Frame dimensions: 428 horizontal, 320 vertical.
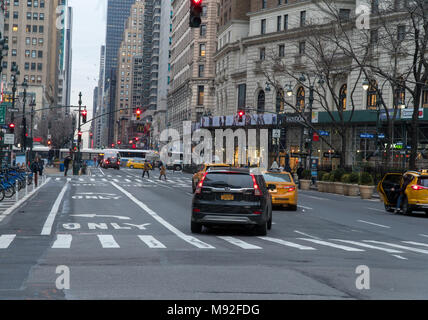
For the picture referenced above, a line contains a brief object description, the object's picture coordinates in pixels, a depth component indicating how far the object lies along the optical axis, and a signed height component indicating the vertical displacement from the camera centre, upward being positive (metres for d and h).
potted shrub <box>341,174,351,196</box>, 44.13 -1.61
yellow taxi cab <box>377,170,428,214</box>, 26.23 -1.34
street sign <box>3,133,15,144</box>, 38.88 +0.66
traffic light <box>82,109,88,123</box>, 54.12 +3.03
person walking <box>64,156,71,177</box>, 62.72 -1.16
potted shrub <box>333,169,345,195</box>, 45.44 -1.49
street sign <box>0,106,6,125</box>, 35.00 +1.87
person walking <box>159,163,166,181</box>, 57.33 -1.42
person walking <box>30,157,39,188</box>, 40.43 -1.19
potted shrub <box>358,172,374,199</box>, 40.66 -1.61
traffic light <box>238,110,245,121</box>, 52.03 +3.34
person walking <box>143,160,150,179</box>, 63.78 -1.24
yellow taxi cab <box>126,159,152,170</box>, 109.64 -1.76
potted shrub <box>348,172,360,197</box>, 43.44 -1.68
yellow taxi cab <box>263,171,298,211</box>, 26.78 -1.41
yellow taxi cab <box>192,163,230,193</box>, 34.43 -0.87
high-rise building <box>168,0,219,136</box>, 111.19 +15.44
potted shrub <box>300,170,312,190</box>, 51.16 -1.78
